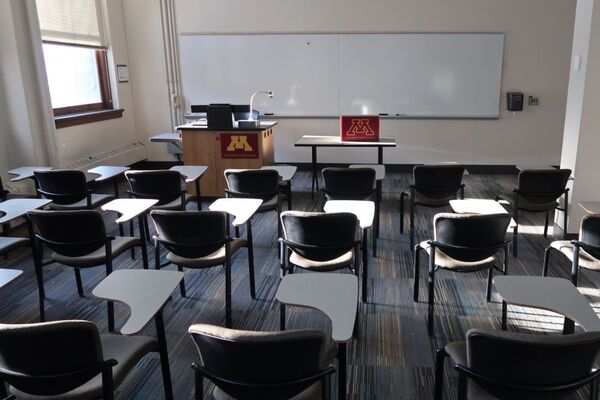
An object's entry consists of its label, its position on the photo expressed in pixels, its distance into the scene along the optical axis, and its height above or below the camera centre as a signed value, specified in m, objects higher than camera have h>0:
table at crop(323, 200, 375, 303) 2.89 -0.79
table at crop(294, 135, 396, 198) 5.62 -0.69
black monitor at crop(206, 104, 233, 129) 5.67 -0.34
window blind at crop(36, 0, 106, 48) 5.82 +0.87
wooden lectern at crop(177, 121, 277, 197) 5.71 -0.74
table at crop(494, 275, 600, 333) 1.79 -0.85
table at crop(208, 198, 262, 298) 3.08 -0.79
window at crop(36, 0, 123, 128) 5.99 +0.40
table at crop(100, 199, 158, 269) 3.08 -0.77
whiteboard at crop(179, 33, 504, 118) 7.04 +0.16
